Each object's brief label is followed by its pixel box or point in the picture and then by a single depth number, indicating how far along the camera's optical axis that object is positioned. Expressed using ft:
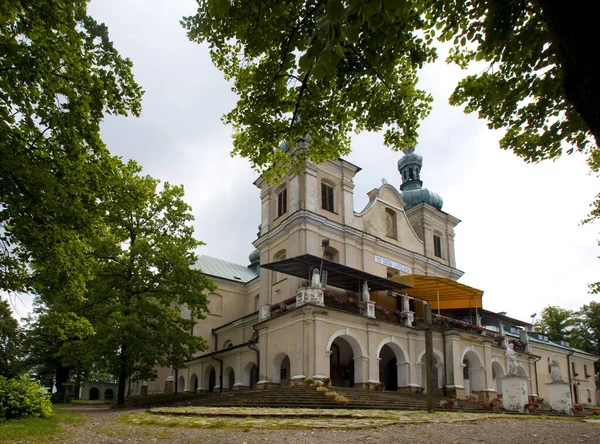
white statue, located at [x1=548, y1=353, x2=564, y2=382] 60.57
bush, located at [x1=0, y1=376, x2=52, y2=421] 33.72
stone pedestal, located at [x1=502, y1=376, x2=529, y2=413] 57.67
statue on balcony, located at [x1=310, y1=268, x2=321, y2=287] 68.03
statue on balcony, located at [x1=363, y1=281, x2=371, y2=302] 74.01
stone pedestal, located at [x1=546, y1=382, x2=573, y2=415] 57.67
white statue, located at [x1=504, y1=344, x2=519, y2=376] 61.27
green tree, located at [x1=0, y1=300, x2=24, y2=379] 118.50
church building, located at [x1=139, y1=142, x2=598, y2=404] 69.97
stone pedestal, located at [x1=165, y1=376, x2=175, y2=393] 104.12
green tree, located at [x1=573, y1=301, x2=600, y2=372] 163.32
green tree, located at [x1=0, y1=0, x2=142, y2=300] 29.58
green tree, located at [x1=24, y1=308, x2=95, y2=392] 47.16
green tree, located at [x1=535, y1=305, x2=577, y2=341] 169.96
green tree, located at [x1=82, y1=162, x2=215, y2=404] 68.23
